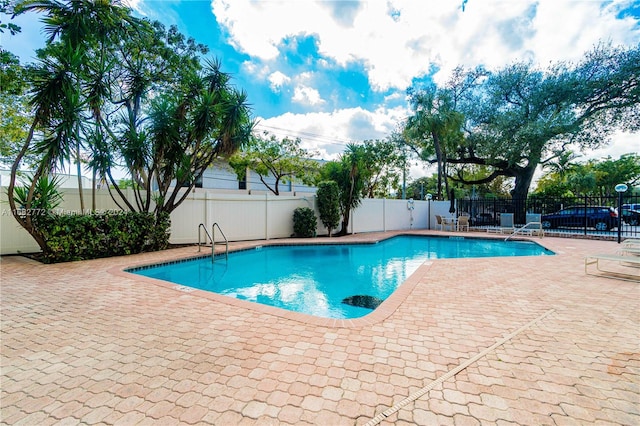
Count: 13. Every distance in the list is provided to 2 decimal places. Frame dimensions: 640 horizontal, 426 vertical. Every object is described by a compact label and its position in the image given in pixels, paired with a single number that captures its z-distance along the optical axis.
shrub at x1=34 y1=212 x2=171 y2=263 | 6.81
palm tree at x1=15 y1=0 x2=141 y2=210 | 6.62
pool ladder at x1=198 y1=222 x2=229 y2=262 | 8.25
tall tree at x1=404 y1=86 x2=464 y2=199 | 17.61
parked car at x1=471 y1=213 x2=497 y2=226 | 18.00
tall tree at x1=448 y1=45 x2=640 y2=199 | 15.09
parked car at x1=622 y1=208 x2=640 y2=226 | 16.86
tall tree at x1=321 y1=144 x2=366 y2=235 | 13.05
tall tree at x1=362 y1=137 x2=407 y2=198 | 20.42
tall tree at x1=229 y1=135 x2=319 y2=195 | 18.47
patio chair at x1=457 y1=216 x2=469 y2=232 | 15.82
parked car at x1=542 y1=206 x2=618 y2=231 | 14.43
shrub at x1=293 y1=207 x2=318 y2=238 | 12.55
